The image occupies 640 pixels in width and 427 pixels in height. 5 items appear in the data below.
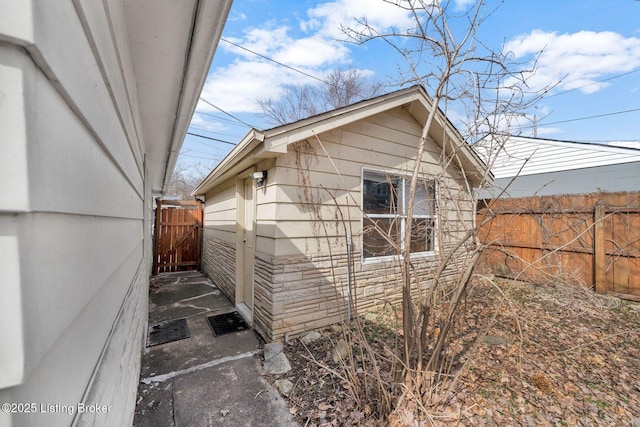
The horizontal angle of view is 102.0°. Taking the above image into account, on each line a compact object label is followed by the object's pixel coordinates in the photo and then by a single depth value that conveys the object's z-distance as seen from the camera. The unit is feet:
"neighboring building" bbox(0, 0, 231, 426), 1.13
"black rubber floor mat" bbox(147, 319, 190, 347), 12.45
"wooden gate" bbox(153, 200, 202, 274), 28.09
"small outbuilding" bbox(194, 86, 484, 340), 11.76
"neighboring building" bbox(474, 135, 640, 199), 26.72
